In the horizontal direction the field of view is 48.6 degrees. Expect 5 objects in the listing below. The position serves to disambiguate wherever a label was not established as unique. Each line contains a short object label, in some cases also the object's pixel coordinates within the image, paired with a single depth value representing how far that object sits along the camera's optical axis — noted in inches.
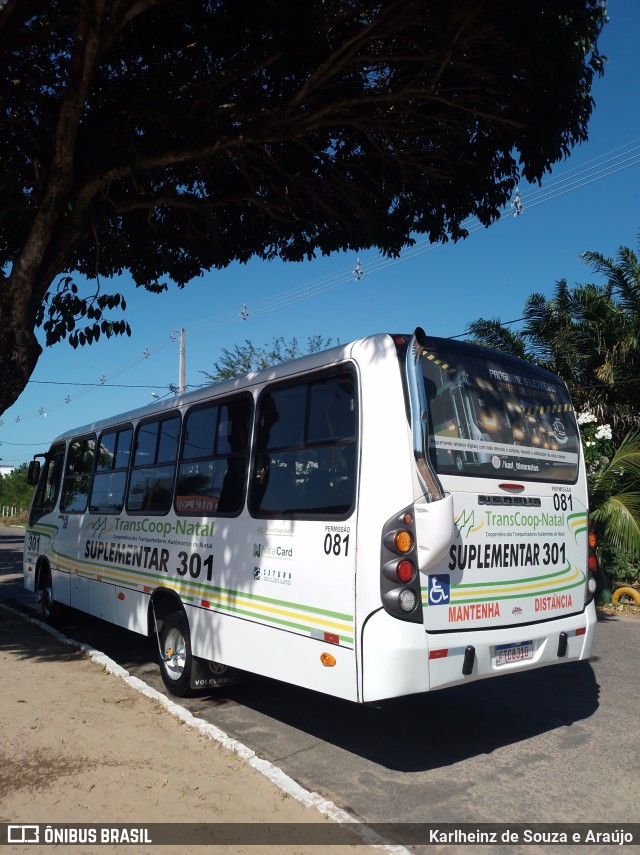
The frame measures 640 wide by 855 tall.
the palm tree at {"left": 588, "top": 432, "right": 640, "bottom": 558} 454.0
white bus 169.6
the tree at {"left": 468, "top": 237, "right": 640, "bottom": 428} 532.4
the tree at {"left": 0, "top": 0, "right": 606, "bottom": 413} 281.3
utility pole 1239.5
